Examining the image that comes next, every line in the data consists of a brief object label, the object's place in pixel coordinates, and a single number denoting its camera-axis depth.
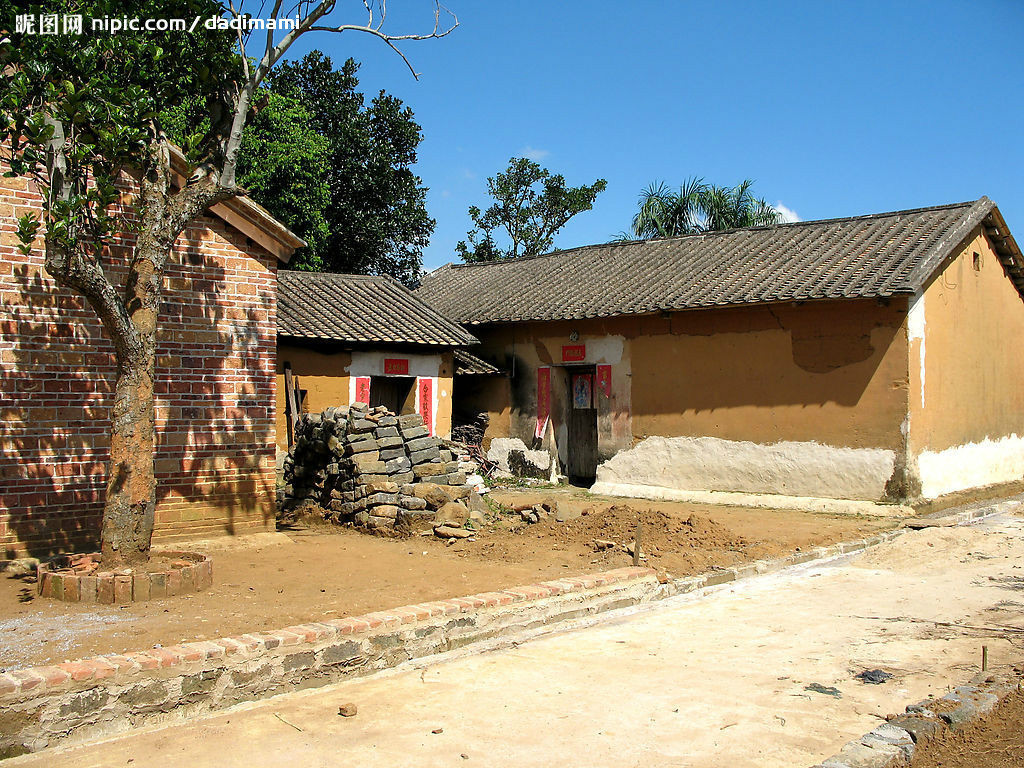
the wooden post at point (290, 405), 14.67
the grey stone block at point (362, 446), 11.04
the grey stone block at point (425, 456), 11.51
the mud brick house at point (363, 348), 15.18
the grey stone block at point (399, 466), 11.17
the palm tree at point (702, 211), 27.69
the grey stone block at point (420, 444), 11.49
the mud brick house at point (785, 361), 13.28
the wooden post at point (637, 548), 8.88
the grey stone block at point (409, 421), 11.68
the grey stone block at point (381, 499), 10.78
